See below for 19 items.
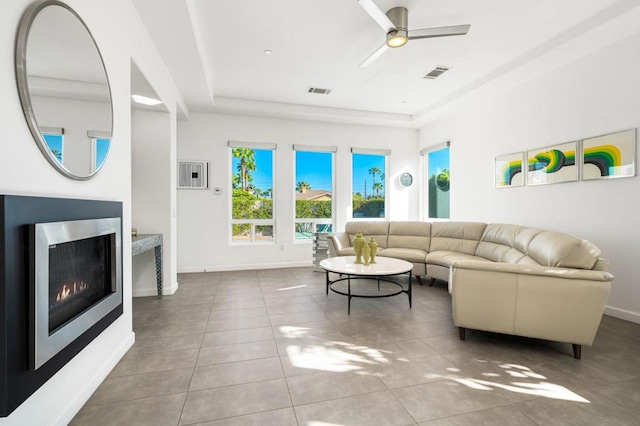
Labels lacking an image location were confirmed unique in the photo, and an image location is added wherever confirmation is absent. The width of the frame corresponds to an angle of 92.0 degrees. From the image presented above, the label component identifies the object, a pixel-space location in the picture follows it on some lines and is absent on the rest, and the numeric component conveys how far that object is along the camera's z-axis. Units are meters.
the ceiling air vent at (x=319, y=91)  4.76
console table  3.16
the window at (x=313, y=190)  6.01
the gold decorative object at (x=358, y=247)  3.78
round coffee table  3.24
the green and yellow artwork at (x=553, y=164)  3.58
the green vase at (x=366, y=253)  3.66
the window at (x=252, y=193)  5.70
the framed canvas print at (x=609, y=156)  3.04
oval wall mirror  1.36
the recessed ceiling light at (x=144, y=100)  3.45
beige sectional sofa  2.23
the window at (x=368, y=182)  6.31
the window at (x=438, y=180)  5.96
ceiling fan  2.76
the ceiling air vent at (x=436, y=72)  4.05
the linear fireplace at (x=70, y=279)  1.31
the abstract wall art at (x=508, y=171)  4.27
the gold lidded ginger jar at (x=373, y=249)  3.74
